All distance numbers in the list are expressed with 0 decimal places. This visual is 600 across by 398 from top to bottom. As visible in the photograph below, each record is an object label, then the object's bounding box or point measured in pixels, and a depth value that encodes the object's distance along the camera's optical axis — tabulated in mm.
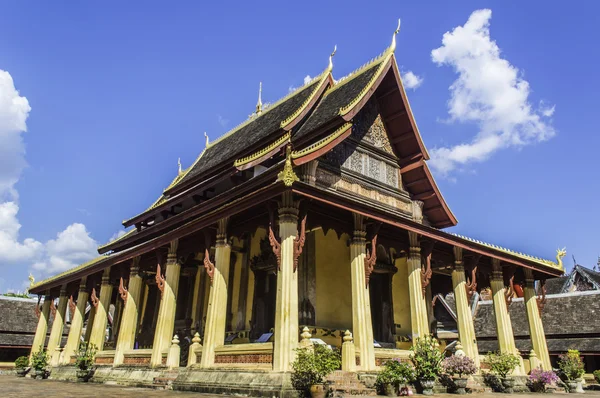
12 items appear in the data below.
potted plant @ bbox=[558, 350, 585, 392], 15094
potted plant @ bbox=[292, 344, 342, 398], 8594
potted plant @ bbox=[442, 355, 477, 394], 11156
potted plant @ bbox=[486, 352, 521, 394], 12859
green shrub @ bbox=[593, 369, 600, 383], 20211
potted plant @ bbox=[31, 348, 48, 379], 17875
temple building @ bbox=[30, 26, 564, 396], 10727
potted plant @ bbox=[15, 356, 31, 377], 19875
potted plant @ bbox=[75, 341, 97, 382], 15359
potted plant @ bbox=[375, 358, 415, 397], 9742
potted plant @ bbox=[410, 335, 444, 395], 10344
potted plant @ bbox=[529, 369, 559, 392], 13508
